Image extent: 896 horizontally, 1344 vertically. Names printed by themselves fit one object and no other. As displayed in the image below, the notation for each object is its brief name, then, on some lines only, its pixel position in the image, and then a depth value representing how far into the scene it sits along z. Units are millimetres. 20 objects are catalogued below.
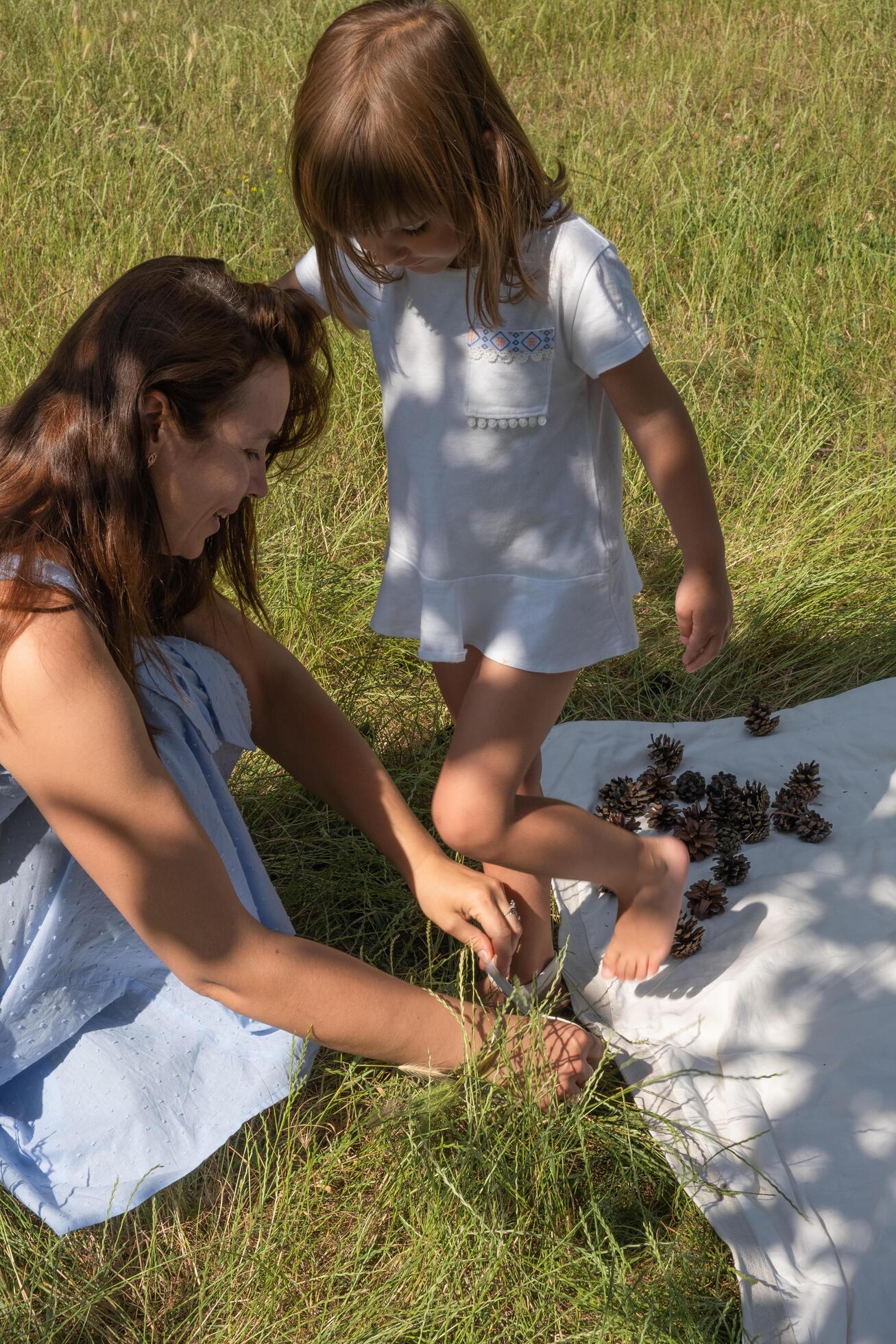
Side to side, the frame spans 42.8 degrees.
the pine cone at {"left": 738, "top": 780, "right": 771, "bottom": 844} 2291
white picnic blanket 1581
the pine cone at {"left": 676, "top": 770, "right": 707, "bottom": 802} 2404
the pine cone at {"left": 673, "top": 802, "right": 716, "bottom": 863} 2246
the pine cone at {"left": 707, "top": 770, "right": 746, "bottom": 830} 2324
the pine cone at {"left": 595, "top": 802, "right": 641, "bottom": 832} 2342
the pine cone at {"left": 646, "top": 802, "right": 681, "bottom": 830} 2314
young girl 1561
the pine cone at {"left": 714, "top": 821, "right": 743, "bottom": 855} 2240
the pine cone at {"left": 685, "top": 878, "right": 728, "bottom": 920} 2107
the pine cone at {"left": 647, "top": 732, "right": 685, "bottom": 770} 2479
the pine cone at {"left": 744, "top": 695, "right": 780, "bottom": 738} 2555
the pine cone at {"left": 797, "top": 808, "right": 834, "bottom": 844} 2264
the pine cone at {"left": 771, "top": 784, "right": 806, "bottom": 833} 2291
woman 1367
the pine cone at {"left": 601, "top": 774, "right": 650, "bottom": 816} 2357
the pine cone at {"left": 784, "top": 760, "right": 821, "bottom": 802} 2350
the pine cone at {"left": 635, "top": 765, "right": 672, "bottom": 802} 2385
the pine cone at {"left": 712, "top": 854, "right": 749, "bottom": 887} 2178
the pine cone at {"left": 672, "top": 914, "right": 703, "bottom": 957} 2035
